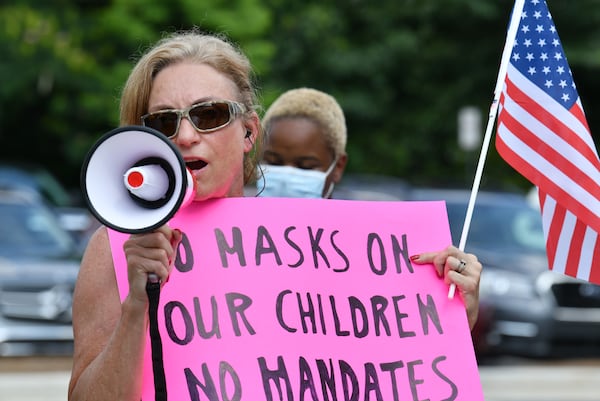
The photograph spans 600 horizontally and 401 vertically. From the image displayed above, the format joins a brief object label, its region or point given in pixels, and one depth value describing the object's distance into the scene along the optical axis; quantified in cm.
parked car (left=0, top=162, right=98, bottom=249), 1867
